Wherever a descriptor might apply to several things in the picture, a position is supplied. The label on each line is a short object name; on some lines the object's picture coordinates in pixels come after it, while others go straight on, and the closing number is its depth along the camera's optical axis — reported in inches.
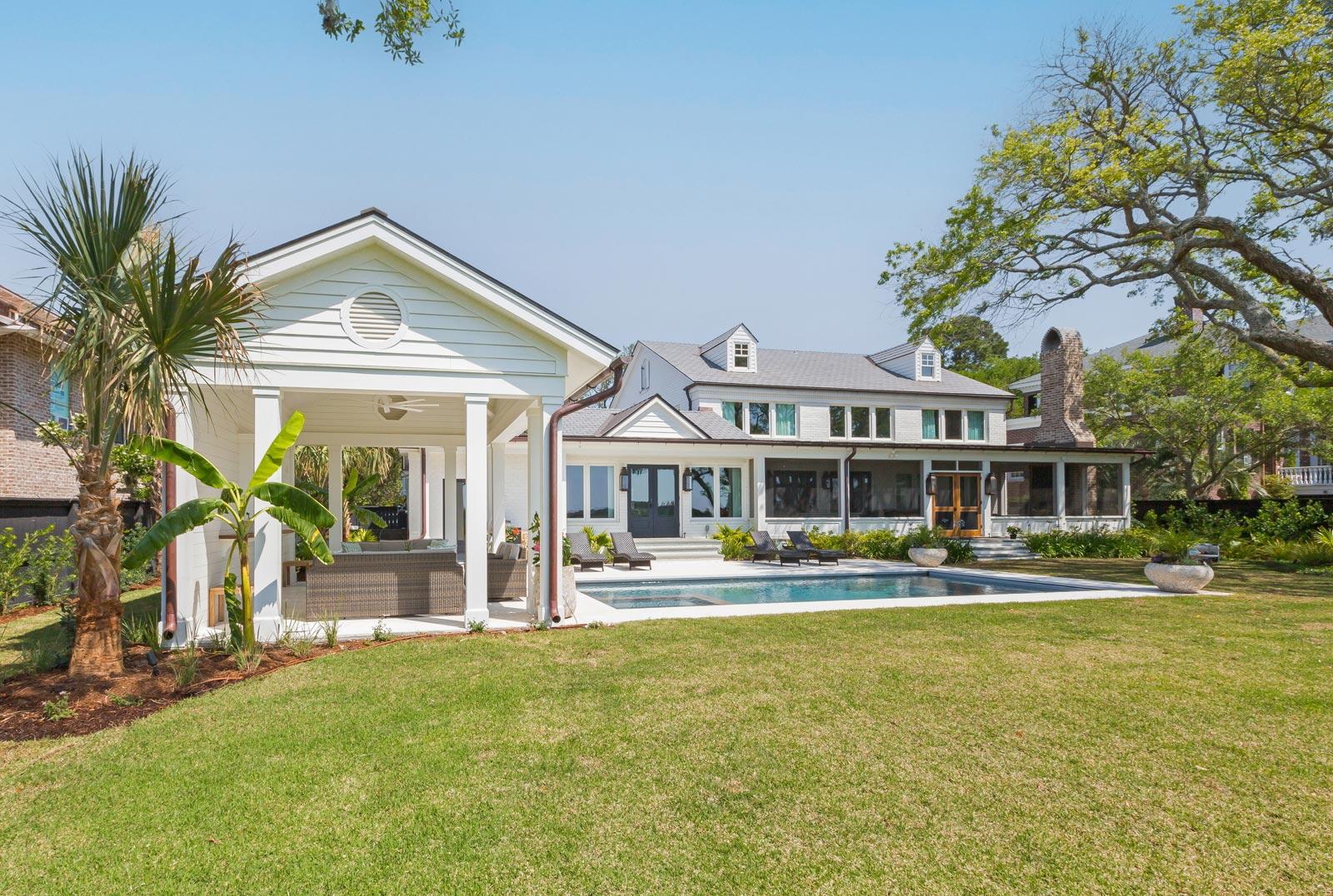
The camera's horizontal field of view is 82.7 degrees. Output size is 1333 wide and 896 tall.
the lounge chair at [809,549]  801.6
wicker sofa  420.2
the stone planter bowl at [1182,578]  553.6
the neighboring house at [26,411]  565.0
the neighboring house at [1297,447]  1430.9
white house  944.9
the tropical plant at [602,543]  831.7
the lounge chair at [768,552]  811.4
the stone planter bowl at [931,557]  762.8
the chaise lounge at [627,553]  776.9
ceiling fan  480.0
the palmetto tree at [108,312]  261.6
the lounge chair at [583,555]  733.3
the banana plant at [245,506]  306.5
